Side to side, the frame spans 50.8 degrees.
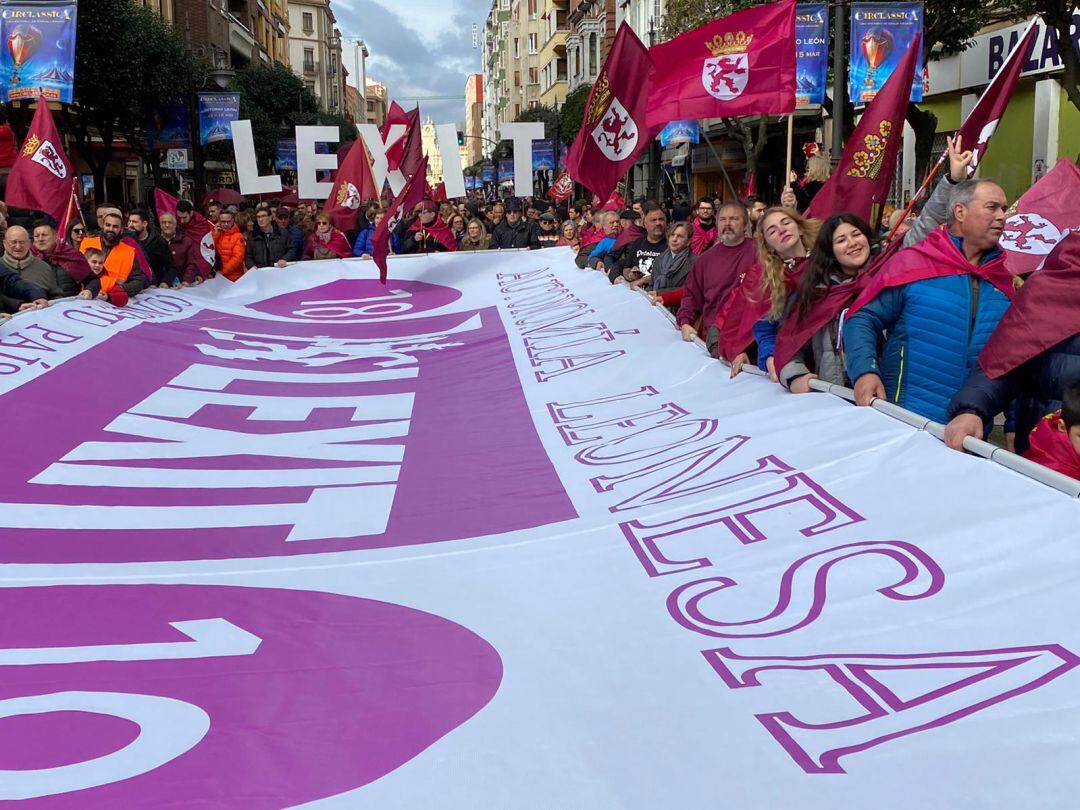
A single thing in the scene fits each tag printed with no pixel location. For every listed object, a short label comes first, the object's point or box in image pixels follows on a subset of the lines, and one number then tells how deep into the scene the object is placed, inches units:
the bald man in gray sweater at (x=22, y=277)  316.5
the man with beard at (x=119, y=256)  376.5
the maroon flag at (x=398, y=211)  484.7
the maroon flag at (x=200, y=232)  471.2
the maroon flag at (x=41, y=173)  387.5
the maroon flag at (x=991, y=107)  213.3
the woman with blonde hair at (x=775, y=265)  217.0
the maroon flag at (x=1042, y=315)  146.4
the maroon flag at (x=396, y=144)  586.2
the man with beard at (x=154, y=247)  417.4
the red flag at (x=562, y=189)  1038.4
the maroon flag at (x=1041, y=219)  252.7
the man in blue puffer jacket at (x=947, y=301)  168.7
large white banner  96.7
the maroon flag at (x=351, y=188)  593.6
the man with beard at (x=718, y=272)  274.5
